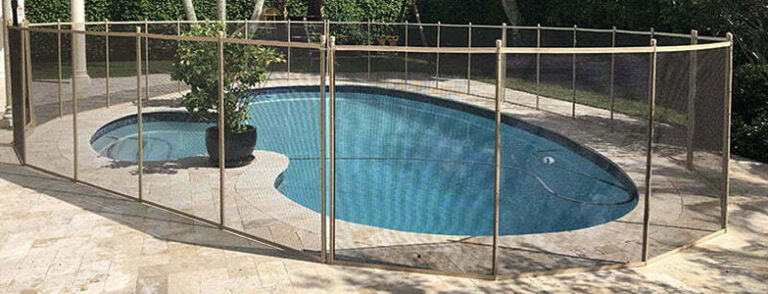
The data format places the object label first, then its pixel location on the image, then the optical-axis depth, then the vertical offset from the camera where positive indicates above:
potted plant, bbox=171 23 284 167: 8.68 -0.45
